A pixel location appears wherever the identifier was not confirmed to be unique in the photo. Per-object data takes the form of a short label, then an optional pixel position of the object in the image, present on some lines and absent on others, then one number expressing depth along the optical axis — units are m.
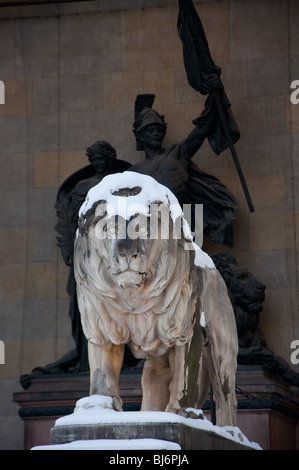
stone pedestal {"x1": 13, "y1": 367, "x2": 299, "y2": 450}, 22.55
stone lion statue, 14.26
